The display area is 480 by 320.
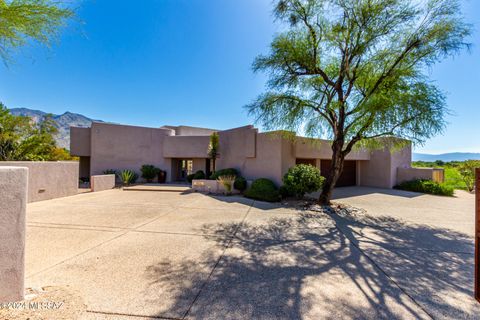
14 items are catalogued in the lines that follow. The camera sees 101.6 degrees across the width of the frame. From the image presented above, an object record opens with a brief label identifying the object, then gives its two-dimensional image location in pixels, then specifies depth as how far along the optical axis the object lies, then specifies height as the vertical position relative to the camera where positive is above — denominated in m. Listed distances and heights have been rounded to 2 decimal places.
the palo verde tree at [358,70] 6.75 +3.92
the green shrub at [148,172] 16.53 -0.85
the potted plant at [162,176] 17.25 -1.22
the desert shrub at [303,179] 9.16 -0.70
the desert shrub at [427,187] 12.34 -1.35
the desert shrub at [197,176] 16.11 -1.07
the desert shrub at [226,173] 13.09 -0.64
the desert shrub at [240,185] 11.86 -1.29
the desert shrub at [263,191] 9.82 -1.40
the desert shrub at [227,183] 11.52 -1.18
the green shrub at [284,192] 10.35 -1.46
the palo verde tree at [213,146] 14.66 +1.29
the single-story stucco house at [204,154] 12.23 +0.72
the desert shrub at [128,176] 15.34 -1.21
